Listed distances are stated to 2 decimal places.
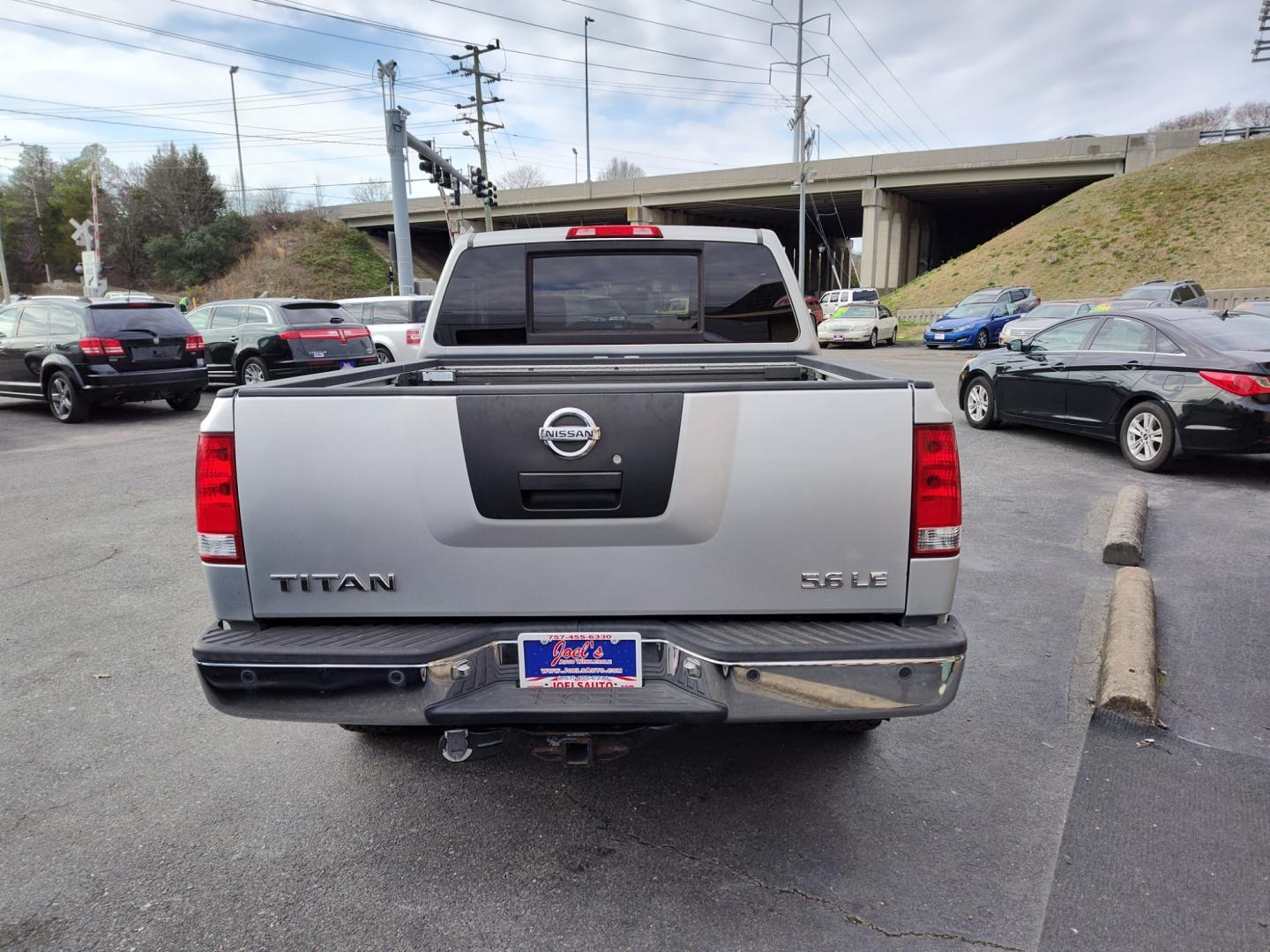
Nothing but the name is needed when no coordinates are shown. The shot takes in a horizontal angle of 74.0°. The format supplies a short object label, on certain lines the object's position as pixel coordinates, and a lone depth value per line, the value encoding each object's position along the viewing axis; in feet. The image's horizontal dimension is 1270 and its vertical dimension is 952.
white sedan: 95.09
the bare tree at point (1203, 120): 254.43
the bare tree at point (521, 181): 270.26
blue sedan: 87.51
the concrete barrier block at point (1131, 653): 12.12
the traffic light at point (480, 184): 106.01
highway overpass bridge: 144.66
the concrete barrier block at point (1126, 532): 18.69
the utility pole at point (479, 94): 159.84
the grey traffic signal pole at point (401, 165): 77.41
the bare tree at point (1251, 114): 227.20
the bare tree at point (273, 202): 221.87
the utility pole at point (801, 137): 135.23
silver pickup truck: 8.10
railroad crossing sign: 95.76
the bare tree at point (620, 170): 303.07
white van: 107.04
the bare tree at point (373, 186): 256.52
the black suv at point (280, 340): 49.75
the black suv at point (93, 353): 41.96
